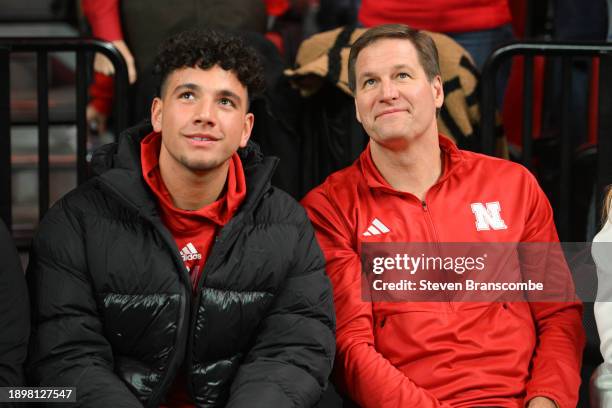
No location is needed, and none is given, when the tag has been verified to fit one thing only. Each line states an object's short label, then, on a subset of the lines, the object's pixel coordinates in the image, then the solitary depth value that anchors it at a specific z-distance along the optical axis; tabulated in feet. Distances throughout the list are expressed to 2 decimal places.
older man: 18.83
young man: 17.60
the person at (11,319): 17.02
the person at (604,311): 18.44
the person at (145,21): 26.66
